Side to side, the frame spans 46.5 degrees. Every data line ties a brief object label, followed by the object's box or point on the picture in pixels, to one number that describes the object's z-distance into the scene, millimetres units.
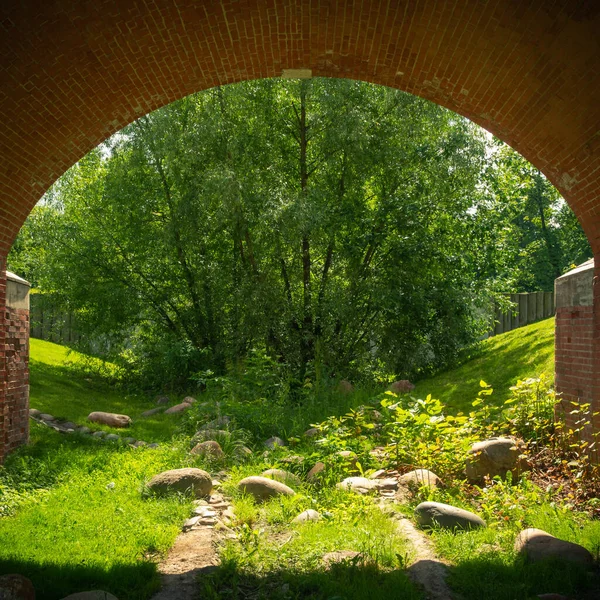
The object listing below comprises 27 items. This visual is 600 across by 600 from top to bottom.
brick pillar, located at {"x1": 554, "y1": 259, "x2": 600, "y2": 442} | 6191
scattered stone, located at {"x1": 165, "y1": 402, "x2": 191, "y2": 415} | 11414
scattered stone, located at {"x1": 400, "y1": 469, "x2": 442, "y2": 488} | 6141
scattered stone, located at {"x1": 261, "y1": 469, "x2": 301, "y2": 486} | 6508
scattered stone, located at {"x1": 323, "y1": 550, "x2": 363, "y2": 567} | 4512
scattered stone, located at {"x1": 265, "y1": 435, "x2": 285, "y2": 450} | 8164
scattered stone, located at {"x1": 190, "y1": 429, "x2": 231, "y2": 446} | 7994
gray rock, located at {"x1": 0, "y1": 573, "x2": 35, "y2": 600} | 3846
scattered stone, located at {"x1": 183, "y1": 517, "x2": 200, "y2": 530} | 5452
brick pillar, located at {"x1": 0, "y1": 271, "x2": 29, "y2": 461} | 7102
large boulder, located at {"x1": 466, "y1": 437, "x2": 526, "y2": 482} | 6219
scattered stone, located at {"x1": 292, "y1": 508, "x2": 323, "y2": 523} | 5395
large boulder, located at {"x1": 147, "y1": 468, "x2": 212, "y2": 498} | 6152
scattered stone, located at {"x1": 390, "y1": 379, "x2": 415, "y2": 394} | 11438
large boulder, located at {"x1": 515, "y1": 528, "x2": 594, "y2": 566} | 4480
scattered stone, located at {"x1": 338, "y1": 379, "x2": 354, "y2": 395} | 11159
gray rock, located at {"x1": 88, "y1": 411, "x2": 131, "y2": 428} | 10125
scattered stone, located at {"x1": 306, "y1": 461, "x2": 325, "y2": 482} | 6562
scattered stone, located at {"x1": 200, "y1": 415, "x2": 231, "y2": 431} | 8544
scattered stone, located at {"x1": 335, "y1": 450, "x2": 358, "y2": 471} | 6918
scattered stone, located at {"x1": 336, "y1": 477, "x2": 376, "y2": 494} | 6102
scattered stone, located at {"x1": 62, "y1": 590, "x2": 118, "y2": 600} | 3920
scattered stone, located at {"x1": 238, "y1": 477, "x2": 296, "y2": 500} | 6035
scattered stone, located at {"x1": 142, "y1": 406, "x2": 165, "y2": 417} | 11562
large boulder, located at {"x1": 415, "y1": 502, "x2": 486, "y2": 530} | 5184
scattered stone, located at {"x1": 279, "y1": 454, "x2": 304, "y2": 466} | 7152
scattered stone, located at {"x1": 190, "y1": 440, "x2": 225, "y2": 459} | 7398
